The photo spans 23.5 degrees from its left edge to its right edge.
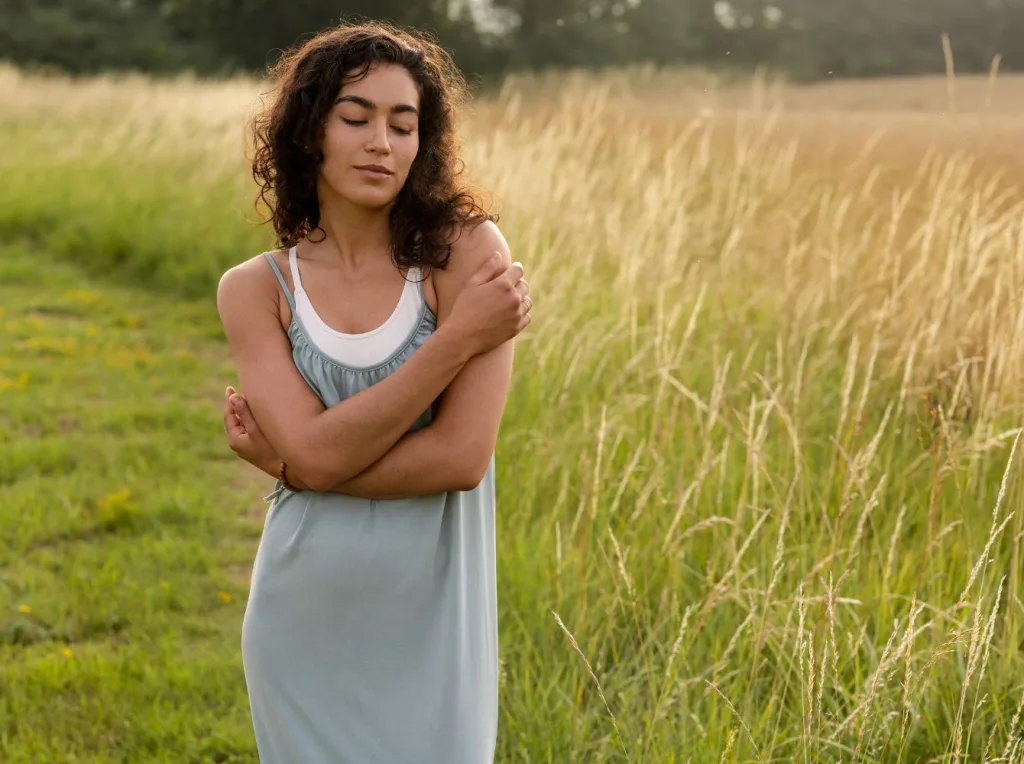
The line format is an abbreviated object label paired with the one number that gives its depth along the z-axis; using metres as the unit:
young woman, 3.14
